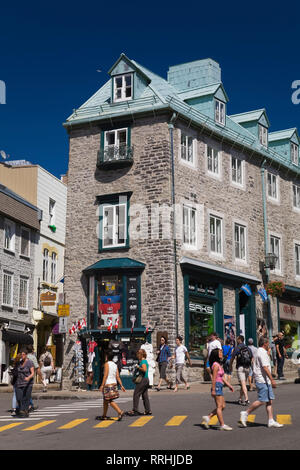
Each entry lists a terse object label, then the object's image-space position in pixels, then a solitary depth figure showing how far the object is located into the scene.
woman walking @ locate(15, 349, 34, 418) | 16.89
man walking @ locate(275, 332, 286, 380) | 25.30
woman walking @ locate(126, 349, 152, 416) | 15.46
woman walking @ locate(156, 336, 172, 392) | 23.42
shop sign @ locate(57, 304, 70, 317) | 25.16
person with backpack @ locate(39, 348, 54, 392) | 27.69
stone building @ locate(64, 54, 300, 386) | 26.78
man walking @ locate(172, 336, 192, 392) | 22.73
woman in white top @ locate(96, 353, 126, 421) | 14.86
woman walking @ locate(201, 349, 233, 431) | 12.71
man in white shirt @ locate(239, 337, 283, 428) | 12.88
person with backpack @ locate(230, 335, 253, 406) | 17.79
